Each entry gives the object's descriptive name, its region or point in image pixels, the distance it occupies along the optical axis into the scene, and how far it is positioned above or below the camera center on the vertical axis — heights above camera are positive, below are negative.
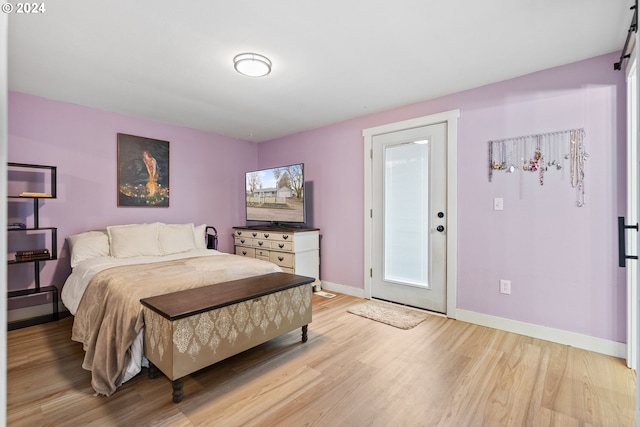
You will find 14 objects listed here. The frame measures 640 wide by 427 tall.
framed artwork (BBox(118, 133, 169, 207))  3.74 +0.54
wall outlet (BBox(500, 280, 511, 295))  2.78 -0.69
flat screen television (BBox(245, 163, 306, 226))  4.11 +0.25
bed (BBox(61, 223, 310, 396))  1.95 -0.51
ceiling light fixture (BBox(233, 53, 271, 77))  2.35 +1.18
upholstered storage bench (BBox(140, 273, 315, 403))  1.77 -0.72
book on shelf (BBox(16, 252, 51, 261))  2.85 -0.42
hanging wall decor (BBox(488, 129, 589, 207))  2.44 +0.50
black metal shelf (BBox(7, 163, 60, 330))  2.88 -0.44
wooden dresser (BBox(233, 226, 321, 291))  3.94 -0.47
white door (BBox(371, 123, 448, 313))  3.24 -0.05
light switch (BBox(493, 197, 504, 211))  2.82 +0.08
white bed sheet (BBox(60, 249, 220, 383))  2.67 -0.54
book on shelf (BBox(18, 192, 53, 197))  2.85 +0.18
